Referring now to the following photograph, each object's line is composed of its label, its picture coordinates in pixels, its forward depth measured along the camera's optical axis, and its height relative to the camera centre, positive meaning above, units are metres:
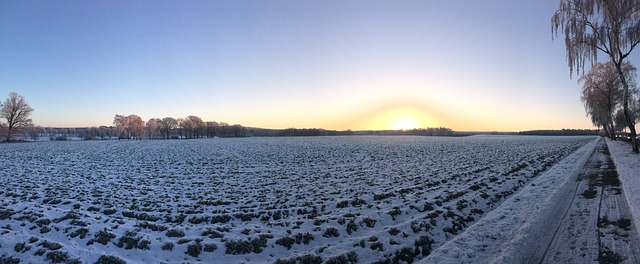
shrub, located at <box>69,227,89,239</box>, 7.34 -2.49
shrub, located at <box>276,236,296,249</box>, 6.82 -2.55
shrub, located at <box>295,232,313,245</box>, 6.98 -2.54
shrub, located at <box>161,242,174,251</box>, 6.71 -2.58
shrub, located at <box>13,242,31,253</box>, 6.49 -2.53
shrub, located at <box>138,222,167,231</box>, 7.92 -2.52
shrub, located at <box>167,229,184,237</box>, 7.47 -2.53
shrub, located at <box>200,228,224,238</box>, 7.36 -2.54
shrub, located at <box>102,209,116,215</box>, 9.67 -2.54
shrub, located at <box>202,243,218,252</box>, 6.59 -2.58
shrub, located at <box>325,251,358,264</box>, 5.93 -2.58
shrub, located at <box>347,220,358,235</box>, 7.58 -2.49
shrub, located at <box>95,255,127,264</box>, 5.98 -2.59
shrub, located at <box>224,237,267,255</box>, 6.53 -2.58
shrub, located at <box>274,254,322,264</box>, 5.95 -2.61
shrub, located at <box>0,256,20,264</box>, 5.97 -2.59
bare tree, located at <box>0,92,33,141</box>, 69.31 +5.70
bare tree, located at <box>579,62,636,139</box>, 31.52 +5.67
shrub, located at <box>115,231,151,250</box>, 6.76 -2.55
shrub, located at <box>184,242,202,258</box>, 6.45 -2.60
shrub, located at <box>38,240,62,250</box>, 6.54 -2.50
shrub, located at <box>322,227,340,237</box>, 7.36 -2.51
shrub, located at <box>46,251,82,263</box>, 5.98 -2.55
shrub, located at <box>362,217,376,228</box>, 8.01 -2.46
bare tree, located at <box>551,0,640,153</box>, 18.20 +7.08
